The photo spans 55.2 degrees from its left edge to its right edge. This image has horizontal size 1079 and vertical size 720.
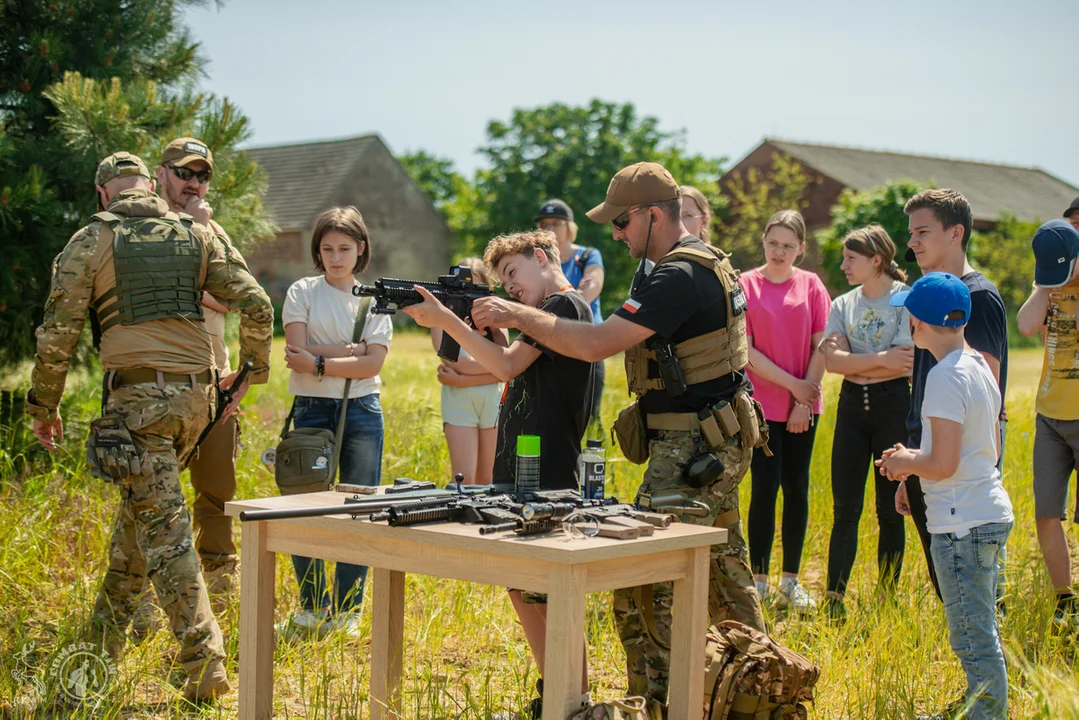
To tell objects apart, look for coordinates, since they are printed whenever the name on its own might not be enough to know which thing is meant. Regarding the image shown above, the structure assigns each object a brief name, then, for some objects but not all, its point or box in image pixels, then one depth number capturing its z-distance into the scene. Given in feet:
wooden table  9.62
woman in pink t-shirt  18.72
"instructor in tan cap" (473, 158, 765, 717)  12.36
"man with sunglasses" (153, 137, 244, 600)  16.70
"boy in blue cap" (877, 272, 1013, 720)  11.93
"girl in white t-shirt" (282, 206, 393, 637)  17.60
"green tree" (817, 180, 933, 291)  96.63
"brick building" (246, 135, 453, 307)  127.44
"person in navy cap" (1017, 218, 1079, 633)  16.26
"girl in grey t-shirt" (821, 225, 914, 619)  18.10
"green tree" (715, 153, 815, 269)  118.52
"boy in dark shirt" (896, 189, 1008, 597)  14.25
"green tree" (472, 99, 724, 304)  131.34
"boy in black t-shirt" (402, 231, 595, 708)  13.00
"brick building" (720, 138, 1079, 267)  139.13
